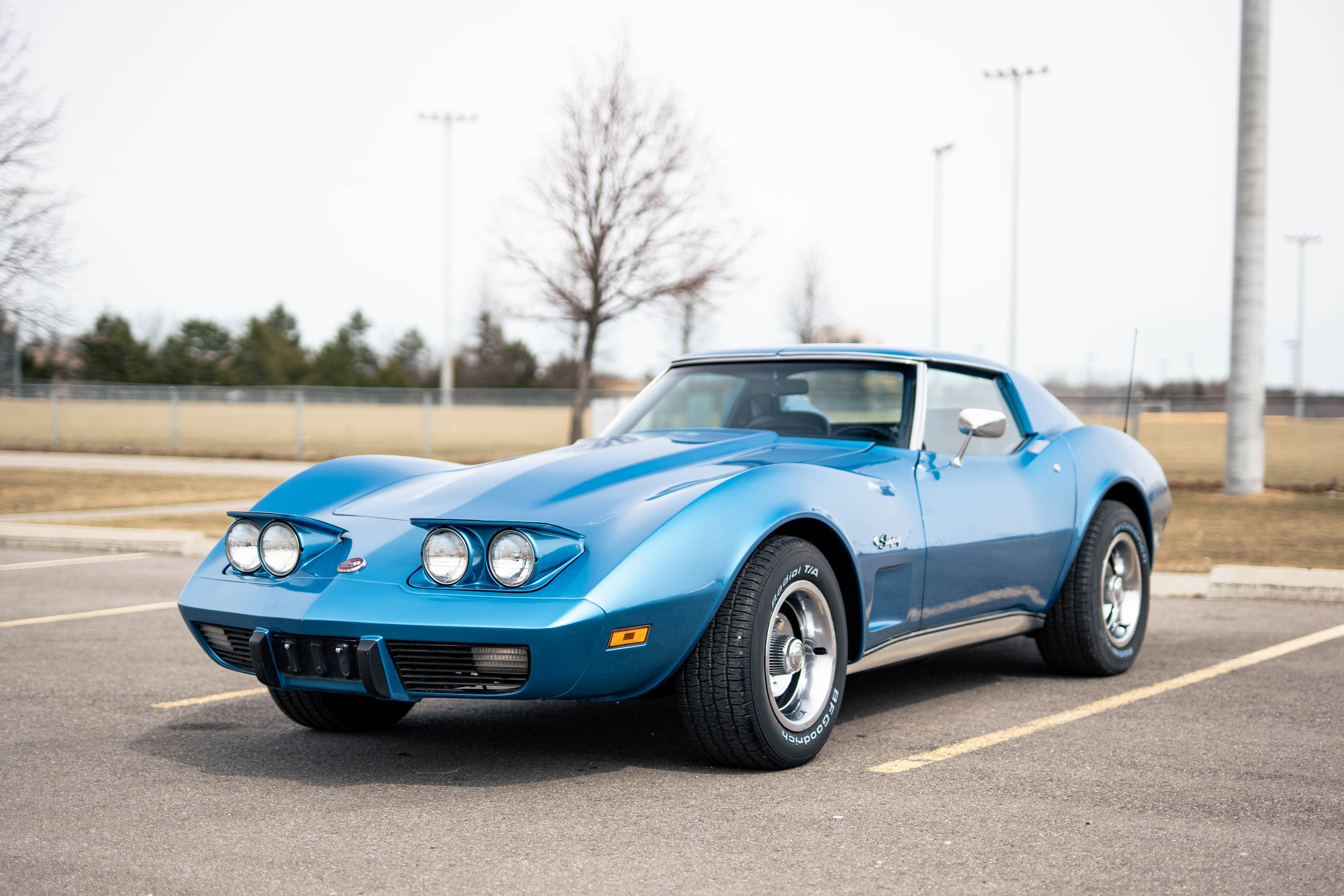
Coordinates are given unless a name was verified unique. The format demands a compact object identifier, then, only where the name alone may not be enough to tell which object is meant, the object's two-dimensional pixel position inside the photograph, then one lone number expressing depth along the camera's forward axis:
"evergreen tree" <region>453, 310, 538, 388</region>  77.19
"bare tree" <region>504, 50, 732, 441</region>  24.25
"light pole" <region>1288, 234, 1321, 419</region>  67.25
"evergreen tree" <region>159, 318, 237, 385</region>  72.00
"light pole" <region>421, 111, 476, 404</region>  46.34
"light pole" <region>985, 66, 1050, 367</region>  36.47
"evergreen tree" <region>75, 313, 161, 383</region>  69.25
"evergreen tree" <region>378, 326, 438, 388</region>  72.81
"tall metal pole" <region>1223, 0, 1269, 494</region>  15.60
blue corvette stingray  3.77
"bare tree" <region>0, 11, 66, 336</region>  17.62
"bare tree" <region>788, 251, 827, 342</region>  49.22
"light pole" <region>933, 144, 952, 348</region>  41.66
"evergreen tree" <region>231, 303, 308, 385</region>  75.50
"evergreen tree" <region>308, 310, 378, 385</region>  75.94
